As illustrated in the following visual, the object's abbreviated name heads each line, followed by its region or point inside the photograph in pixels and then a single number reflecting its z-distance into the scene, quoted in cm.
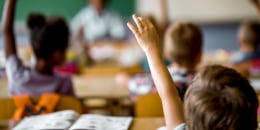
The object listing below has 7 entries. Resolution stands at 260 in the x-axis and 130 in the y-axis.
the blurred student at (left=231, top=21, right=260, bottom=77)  423
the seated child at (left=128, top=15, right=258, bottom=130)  138
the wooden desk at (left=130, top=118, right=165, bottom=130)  206
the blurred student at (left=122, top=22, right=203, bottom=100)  284
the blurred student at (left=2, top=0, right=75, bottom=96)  271
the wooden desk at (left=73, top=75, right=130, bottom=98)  348
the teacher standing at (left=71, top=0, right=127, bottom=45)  671
